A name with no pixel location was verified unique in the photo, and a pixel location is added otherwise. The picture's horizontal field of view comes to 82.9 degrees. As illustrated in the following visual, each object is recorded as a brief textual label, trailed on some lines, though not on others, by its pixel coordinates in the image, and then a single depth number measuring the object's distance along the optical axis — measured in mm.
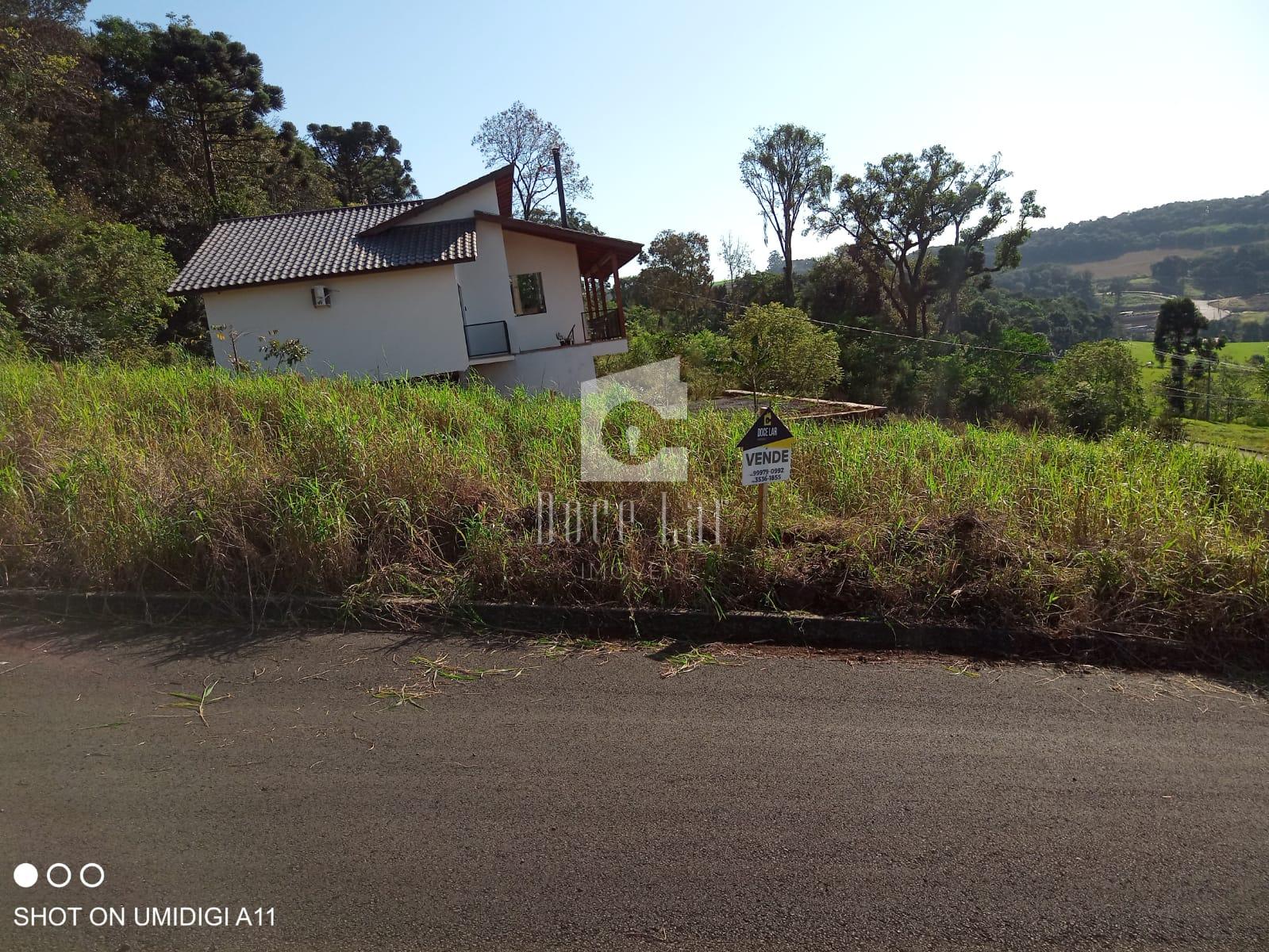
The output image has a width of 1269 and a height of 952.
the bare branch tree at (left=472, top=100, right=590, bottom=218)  38969
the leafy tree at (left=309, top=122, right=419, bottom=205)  40938
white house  17031
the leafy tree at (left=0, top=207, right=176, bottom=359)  13727
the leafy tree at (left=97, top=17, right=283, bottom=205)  25547
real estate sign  4453
